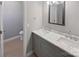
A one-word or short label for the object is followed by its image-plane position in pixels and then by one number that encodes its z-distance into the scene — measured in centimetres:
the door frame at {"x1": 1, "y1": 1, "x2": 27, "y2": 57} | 159
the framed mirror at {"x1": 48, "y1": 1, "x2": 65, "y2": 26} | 127
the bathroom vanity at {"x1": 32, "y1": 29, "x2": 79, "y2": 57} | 83
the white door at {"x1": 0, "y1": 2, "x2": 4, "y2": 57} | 132
